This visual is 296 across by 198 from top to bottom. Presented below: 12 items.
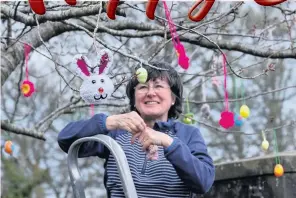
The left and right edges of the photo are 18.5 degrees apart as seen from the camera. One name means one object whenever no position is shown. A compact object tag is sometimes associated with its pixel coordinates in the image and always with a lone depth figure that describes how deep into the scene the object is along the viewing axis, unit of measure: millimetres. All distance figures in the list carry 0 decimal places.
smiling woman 2486
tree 4938
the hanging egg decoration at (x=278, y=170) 4006
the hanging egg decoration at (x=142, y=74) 2796
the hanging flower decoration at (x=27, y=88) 4558
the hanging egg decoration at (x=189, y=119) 4924
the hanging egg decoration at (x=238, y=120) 4973
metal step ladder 2201
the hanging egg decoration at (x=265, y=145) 4751
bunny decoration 2890
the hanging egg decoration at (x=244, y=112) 4704
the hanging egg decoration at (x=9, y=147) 5155
